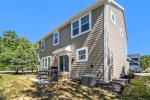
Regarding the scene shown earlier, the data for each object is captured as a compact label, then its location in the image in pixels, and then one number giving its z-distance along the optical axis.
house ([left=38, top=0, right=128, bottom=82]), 6.42
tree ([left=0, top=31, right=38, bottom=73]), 13.00
